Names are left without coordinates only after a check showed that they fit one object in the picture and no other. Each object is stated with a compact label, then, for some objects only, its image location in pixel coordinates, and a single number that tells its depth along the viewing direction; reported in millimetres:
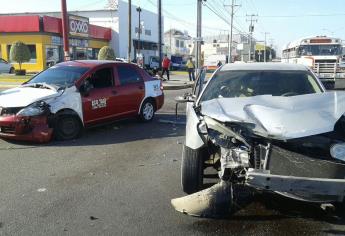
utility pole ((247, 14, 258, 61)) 64875
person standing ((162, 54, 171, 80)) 27073
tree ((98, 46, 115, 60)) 36459
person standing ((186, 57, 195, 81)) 27453
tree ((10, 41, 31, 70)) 32531
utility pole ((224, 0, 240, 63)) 52206
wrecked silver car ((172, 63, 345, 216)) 3900
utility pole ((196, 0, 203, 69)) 30266
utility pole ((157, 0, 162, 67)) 31391
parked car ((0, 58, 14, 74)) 32188
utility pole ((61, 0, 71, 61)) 18888
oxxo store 38625
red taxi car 7918
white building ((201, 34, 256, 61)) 79469
